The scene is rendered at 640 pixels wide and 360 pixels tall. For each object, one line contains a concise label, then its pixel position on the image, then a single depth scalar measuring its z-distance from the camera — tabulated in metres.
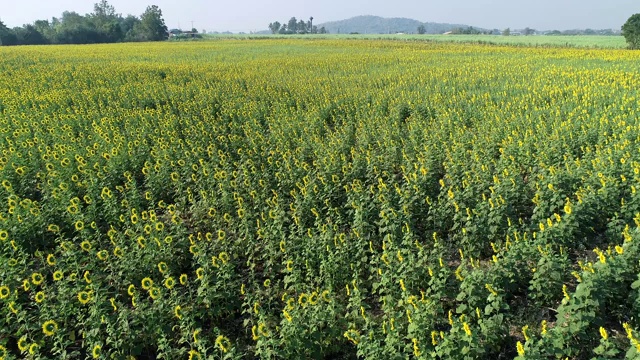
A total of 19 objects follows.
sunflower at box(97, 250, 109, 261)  5.12
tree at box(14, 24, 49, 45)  74.56
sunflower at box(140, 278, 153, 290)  4.52
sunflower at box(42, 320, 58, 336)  3.90
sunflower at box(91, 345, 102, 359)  3.56
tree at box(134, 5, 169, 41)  92.18
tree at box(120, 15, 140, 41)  90.54
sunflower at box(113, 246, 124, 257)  5.32
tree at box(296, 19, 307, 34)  193.00
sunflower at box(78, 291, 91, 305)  4.30
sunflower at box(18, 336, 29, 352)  3.69
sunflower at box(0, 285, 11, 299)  4.38
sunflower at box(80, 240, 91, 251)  5.29
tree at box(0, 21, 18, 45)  70.88
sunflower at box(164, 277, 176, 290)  4.53
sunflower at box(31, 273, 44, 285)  4.62
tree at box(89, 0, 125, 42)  82.88
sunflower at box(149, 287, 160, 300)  4.33
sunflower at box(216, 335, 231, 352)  3.48
